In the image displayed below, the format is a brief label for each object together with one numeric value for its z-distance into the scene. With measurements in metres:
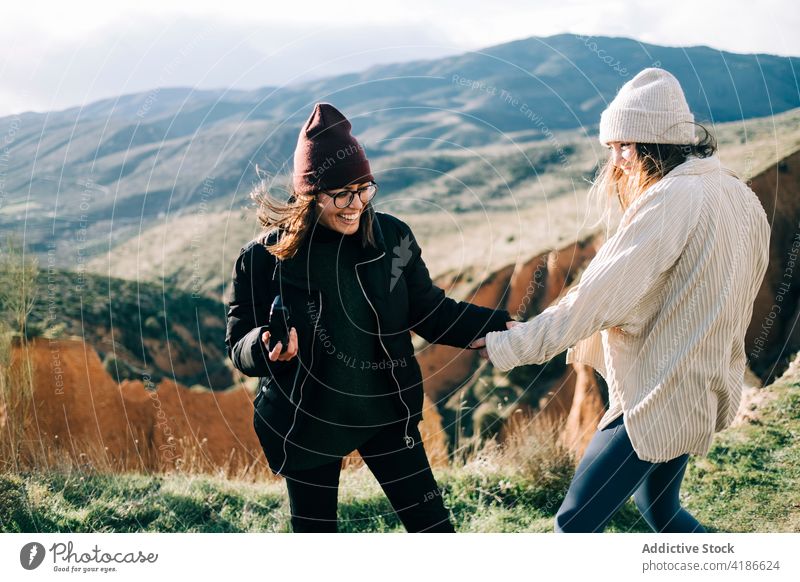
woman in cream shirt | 2.77
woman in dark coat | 3.11
